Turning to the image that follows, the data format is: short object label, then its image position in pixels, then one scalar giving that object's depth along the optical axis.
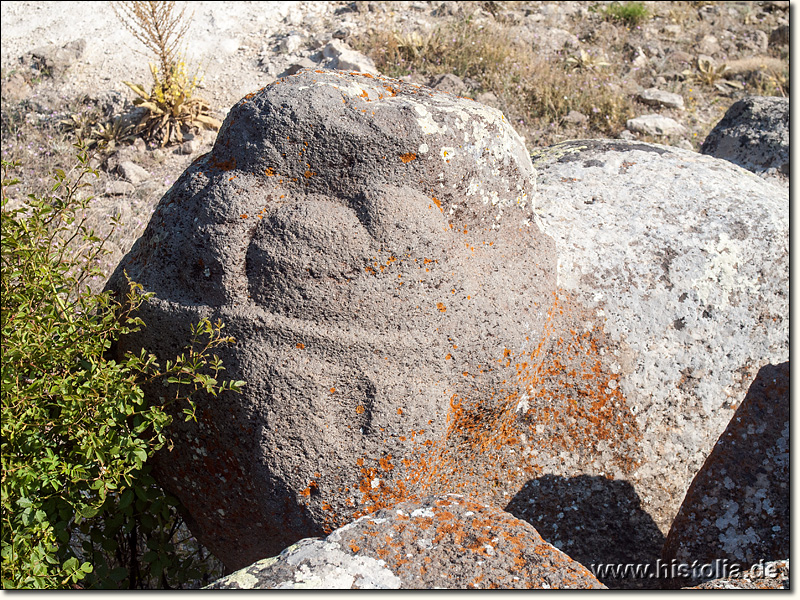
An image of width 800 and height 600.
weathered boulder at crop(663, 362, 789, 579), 2.64
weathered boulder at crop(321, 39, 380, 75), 7.27
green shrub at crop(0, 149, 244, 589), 2.16
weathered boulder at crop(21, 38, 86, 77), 7.45
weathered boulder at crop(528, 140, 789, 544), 2.80
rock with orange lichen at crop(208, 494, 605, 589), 2.05
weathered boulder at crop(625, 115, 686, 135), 6.80
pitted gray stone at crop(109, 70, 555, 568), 2.34
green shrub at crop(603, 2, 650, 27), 8.44
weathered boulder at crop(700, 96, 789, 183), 4.32
